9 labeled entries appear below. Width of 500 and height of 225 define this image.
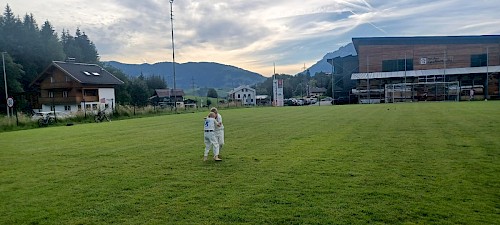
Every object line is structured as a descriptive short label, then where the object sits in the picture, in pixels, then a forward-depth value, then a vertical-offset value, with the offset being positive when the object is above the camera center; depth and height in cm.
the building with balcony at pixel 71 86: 4897 +218
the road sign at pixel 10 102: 2542 +9
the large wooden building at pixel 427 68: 5066 +393
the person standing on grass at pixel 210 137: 899 -94
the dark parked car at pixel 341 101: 5766 -78
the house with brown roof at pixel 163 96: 8575 +96
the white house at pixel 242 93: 9600 +143
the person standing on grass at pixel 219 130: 923 -80
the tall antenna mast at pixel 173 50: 4909 +675
